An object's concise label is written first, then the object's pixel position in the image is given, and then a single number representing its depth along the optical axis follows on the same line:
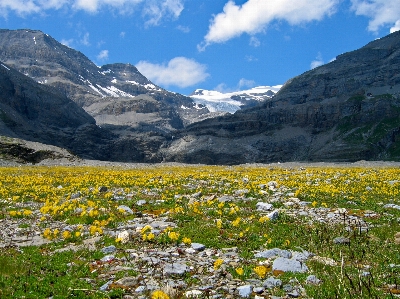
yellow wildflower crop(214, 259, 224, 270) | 6.90
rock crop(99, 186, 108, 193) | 18.69
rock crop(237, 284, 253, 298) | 5.87
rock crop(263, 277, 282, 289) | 6.28
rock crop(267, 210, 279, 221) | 11.35
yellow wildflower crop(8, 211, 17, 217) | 12.14
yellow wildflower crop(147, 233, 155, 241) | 8.76
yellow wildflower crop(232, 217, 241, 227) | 10.16
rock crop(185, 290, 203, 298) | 5.76
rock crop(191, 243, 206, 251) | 8.62
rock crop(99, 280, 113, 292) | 6.23
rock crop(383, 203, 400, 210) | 13.17
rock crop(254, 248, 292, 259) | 7.89
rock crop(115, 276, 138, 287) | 6.41
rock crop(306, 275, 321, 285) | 6.34
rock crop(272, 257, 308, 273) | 7.02
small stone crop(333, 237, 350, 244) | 8.62
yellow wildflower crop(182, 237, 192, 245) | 8.89
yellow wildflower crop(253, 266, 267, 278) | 6.45
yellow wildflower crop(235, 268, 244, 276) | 6.50
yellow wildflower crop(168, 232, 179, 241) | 8.77
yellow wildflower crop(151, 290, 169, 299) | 5.09
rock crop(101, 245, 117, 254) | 8.38
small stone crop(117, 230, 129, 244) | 9.01
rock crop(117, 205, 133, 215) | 12.85
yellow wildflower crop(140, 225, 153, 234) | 9.26
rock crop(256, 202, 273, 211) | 13.41
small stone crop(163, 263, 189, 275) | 6.84
